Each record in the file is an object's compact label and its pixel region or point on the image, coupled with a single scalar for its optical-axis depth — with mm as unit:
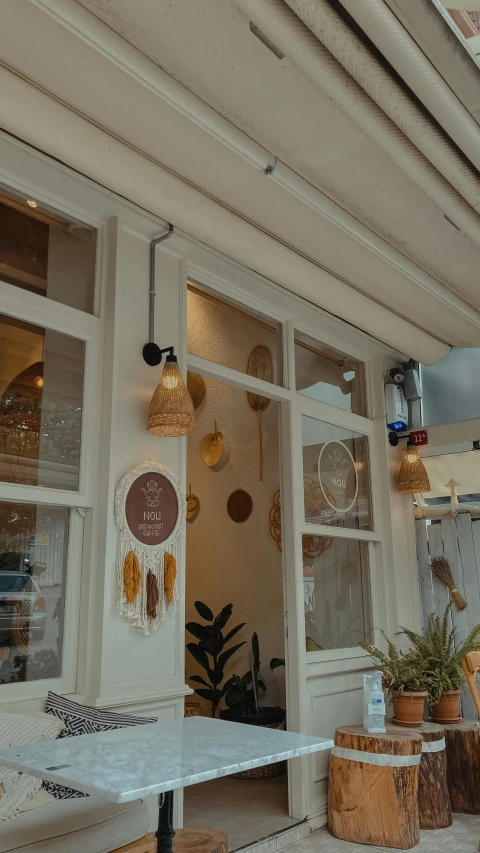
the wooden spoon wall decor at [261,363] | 4188
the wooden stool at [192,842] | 2270
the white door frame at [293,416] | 3824
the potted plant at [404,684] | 3969
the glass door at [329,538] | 4066
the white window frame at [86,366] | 2830
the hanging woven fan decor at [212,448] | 5848
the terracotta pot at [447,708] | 4211
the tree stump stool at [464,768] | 3990
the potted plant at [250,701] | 4875
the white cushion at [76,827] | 2045
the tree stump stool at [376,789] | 3502
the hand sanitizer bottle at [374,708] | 3795
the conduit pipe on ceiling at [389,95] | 2113
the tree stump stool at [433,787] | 3768
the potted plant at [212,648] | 5223
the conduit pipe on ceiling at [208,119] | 2211
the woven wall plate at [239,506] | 5750
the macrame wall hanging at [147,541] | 3045
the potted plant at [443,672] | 4195
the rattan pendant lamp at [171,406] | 3104
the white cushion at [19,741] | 2227
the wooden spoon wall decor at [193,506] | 5926
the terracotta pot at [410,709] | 3961
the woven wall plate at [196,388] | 5875
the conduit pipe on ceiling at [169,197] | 2578
